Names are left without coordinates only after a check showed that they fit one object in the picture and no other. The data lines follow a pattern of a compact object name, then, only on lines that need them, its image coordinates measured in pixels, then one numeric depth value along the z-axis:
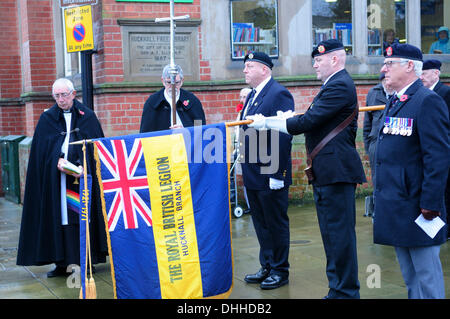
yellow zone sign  7.93
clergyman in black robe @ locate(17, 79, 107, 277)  6.70
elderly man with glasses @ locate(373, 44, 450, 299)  4.20
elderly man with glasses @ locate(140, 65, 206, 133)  7.14
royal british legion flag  5.04
